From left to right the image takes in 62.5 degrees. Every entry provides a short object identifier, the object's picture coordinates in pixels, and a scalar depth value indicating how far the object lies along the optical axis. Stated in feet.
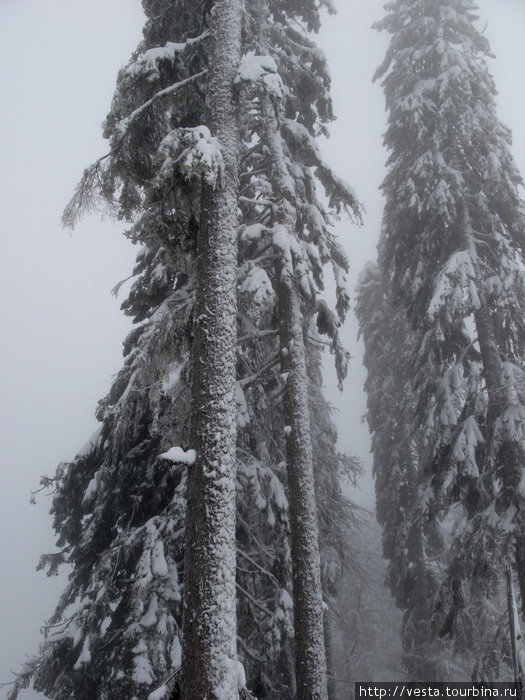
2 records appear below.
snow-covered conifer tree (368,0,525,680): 30.58
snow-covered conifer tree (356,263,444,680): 52.54
